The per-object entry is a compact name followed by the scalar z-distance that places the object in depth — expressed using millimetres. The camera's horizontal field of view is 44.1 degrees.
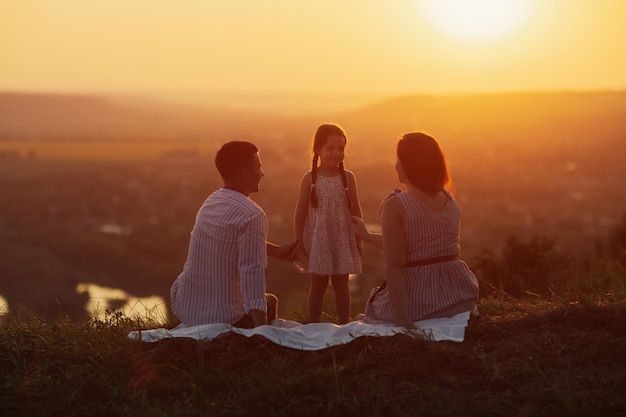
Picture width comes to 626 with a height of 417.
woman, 5547
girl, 6754
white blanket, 5363
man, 5516
